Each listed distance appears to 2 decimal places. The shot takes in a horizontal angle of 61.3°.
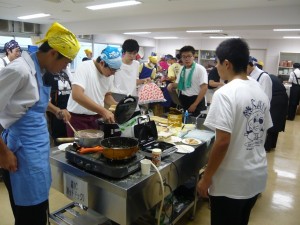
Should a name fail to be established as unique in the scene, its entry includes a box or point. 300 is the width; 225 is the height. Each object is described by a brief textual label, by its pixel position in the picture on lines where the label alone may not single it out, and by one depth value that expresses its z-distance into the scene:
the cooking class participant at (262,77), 2.63
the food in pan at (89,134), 1.48
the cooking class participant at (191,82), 3.12
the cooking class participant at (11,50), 3.24
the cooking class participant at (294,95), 6.41
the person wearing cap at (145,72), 4.38
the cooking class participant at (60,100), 3.56
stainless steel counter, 1.25
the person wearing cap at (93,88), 1.82
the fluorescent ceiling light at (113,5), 4.89
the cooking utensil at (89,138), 1.43
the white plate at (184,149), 1.72
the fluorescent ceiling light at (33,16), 6.61
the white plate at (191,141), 1.87
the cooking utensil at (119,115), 1.59
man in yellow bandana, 1.08
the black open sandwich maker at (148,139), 1.60
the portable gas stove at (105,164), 1.26
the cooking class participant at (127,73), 2.82
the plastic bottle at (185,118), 2.51
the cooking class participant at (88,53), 6.51
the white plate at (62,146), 1.68
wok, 1.25
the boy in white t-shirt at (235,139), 1.21
